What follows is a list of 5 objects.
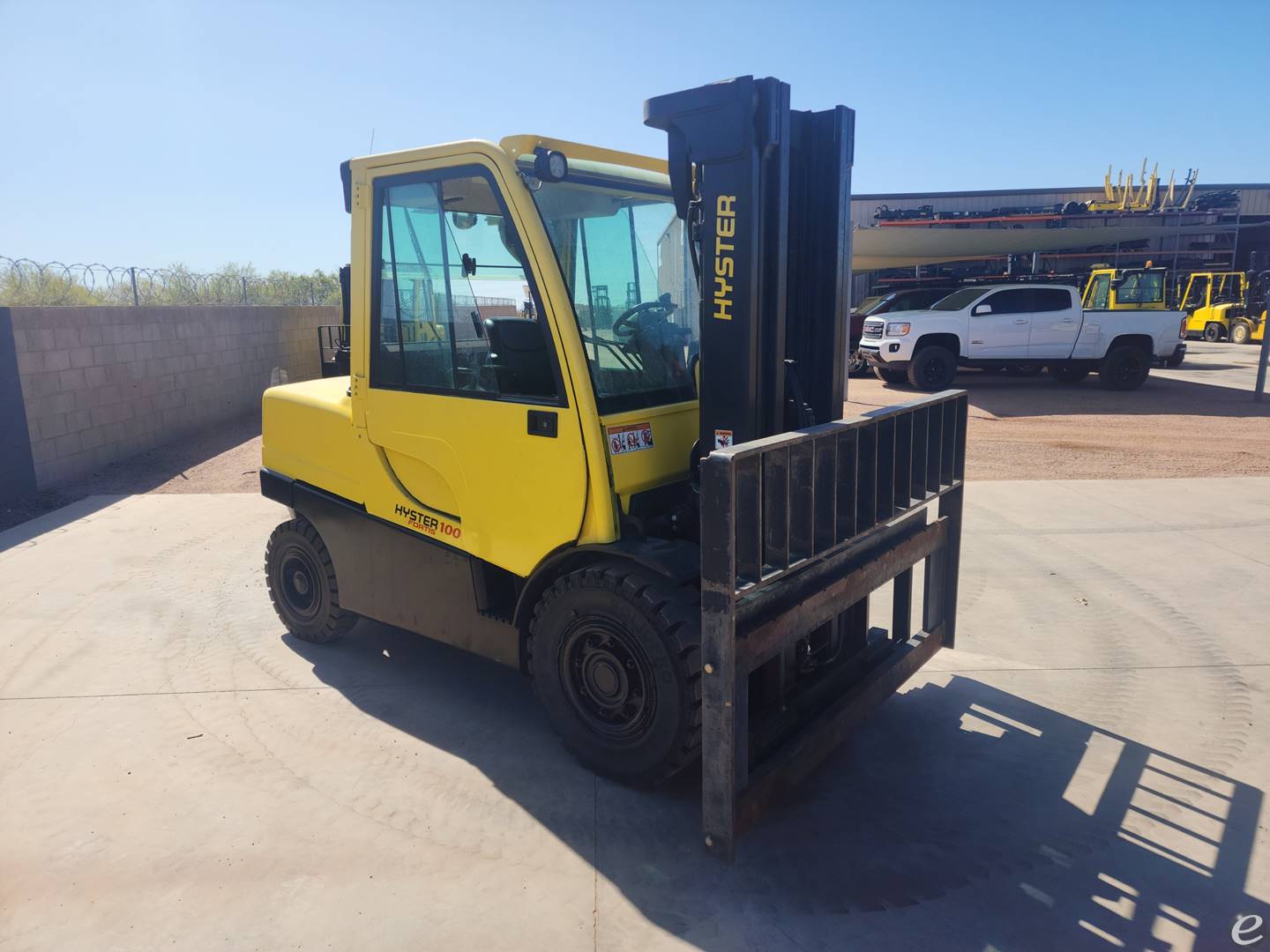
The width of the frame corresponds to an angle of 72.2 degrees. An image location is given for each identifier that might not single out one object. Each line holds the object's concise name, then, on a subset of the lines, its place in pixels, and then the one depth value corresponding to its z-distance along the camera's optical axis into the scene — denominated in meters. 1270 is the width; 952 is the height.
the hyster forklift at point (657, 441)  3.05
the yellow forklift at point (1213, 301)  31.09
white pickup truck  17.23
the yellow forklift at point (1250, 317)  30.19
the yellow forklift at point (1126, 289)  20.95
